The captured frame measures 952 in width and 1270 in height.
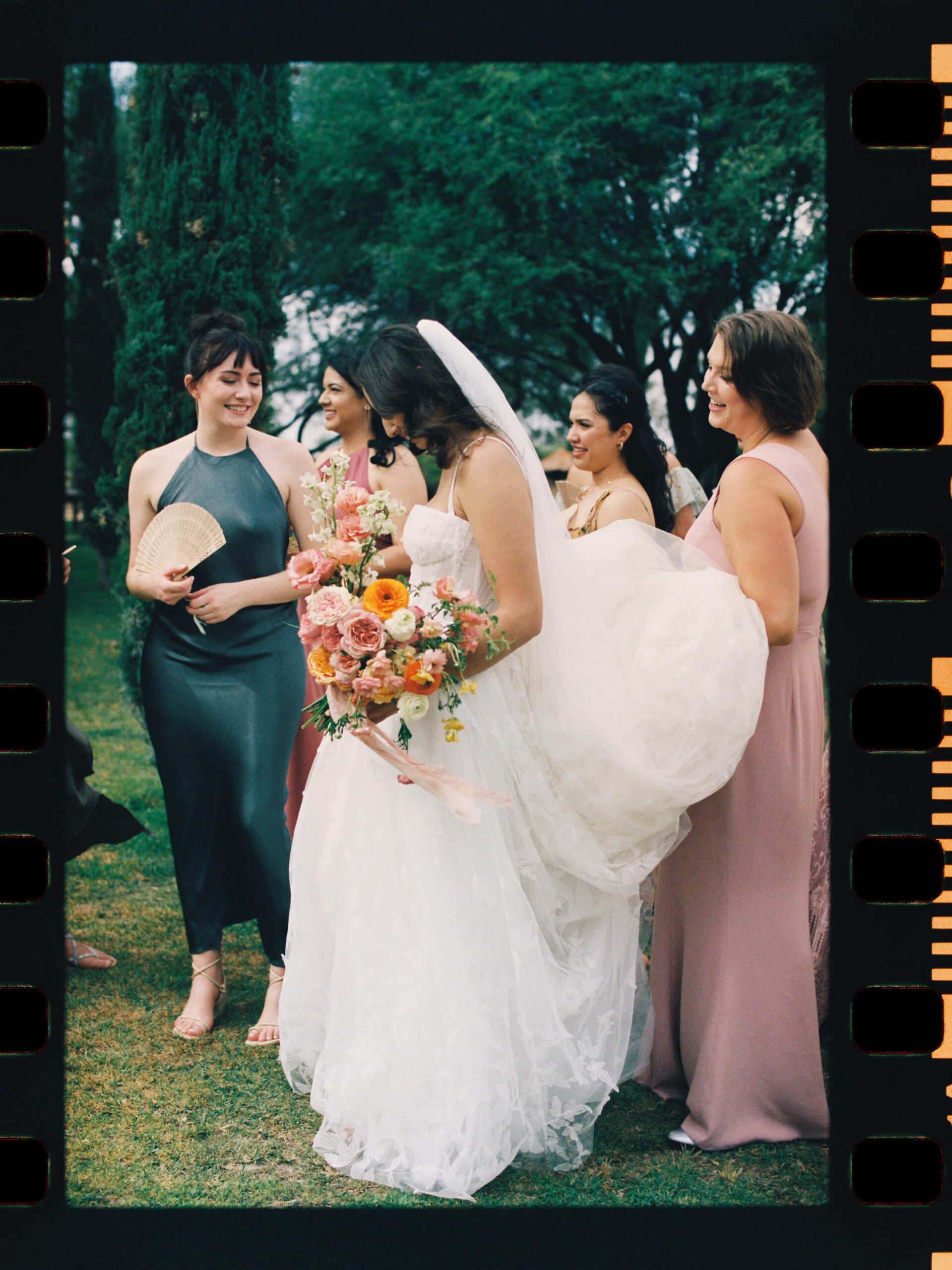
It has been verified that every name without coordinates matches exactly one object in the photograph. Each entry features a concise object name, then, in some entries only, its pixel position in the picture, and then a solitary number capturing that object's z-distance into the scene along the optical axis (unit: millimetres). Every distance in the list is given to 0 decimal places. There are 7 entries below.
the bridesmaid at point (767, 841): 2957
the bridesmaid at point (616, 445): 4234
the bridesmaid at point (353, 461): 4277
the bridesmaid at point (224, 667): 3762
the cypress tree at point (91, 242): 11203
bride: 2811
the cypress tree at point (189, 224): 6699
